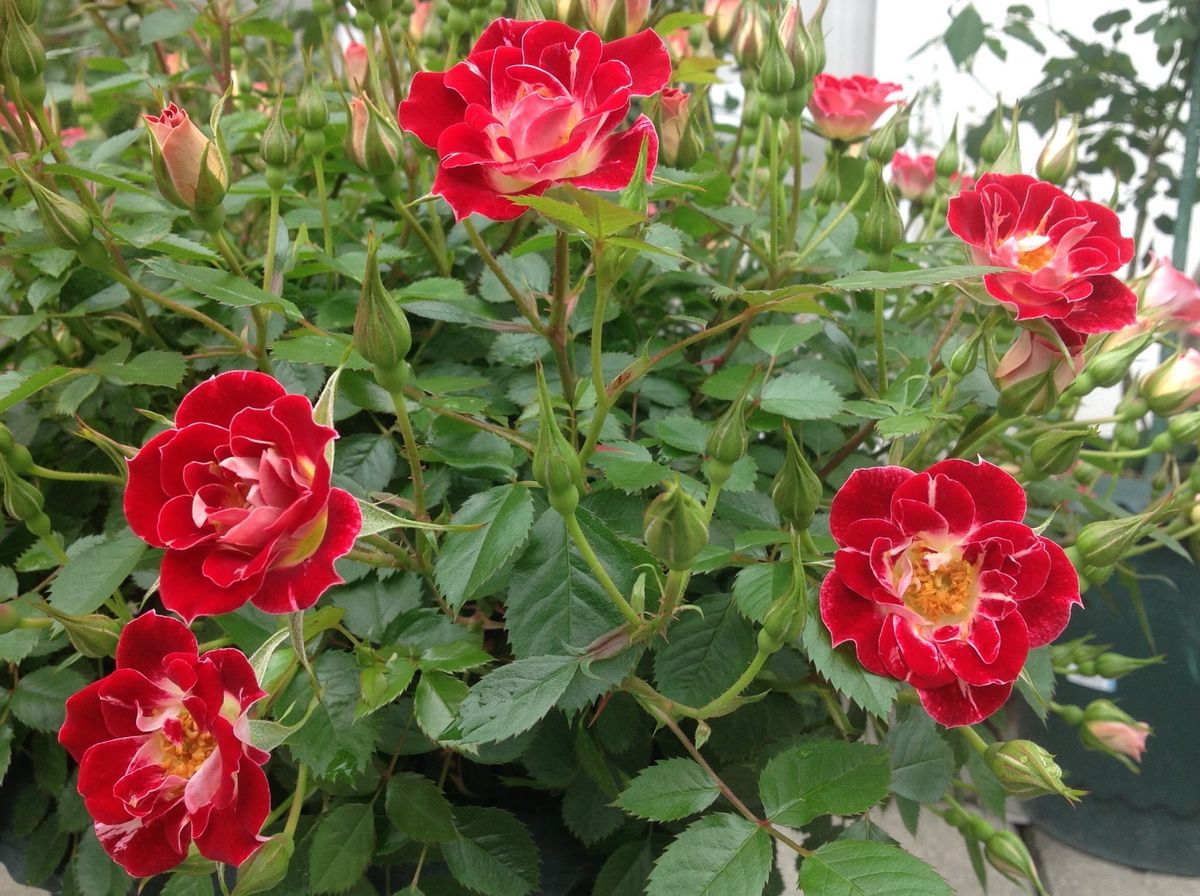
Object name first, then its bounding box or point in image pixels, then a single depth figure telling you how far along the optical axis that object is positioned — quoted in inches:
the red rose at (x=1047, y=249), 11.2
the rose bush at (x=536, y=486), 9.4
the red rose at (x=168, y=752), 9.1
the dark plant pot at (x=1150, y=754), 28.9
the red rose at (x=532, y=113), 9.8
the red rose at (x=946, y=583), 9.4
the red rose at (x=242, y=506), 8.2
